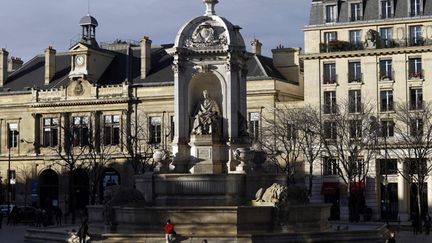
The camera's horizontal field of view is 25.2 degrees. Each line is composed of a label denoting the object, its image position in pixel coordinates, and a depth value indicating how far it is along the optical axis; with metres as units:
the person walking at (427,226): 50.24
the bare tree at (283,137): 70.69
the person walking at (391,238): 33.84
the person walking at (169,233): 33.09
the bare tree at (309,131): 69.42
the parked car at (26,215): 70.03
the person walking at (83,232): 34.81
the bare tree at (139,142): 79.32
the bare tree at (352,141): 66.56
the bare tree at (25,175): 91.18
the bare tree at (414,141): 65.31
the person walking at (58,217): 66.35
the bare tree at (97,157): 82.49
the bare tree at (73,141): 87.81
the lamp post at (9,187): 89.55
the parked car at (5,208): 80.12
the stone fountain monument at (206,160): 35.97
